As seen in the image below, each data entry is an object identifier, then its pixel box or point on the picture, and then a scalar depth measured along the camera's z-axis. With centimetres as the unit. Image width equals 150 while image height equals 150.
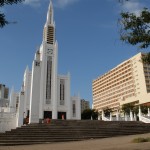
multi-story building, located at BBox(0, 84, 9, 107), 7194
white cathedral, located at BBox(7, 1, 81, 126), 4919
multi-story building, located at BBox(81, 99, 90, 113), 15998
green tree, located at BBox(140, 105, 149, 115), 6443
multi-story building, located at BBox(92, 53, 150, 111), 8619
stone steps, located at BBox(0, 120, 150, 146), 1662
